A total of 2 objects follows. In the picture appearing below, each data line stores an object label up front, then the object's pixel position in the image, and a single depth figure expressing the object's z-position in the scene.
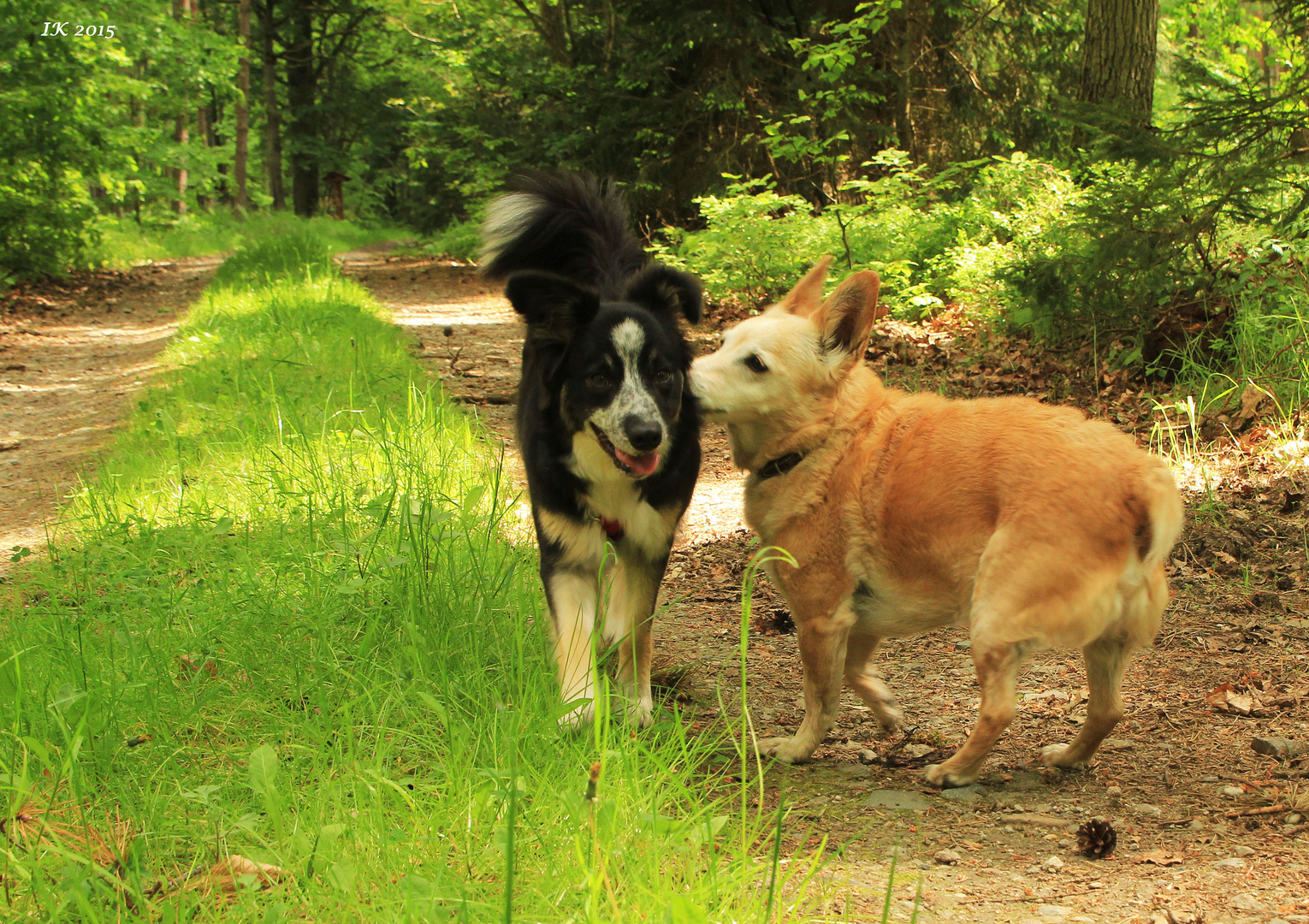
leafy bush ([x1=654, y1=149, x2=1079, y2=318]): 8.29
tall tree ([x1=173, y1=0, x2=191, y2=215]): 30.00
